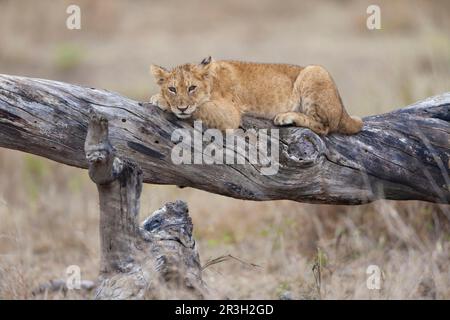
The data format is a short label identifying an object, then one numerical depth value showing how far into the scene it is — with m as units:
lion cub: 11.23
